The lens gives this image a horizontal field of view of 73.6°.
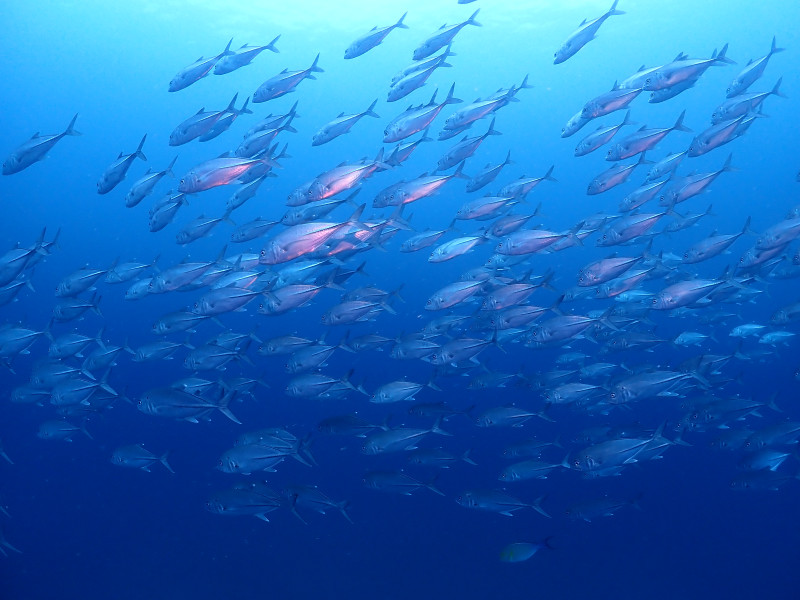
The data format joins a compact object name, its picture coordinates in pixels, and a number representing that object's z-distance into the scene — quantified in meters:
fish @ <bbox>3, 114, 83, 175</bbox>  6.03
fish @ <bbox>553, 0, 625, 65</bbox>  6.02
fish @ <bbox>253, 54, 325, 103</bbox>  6.30
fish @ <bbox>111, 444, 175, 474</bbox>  7.08
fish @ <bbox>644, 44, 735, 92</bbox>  5.55
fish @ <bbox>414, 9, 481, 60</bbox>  6.11
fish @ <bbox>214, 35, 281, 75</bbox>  6.55
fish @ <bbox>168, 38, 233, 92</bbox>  6.27
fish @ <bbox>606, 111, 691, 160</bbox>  5.96
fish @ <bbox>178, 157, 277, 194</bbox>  5.36
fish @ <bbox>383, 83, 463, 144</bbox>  5.75
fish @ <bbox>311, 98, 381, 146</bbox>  6.39
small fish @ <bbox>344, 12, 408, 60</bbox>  6.32
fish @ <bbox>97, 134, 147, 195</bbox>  6.14
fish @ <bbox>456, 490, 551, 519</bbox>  6.57
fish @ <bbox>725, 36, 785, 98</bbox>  6.21
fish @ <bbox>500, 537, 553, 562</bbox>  6.48
